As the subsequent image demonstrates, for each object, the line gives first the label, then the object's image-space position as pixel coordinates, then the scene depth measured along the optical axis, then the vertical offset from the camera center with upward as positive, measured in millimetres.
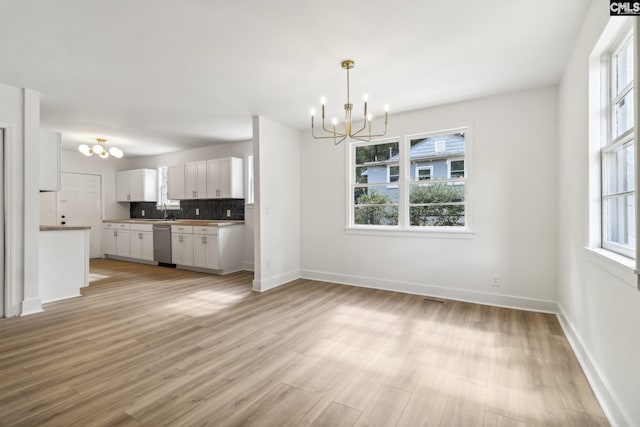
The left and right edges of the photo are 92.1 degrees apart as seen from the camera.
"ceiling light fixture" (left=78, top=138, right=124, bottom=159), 5277 +1091
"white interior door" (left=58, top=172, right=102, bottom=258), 7008 +241
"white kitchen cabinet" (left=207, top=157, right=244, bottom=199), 6047 +704
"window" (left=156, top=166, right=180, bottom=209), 7574 +640
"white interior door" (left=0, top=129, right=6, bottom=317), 3334 -63
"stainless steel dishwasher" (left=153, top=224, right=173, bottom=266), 6309 -618
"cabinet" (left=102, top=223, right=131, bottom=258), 7020 -599
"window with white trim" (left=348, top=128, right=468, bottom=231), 4078 +441
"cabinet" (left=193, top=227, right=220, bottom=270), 5648 -638
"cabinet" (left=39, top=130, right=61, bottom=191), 3824 +672
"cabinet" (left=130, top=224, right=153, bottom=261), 6629 -606
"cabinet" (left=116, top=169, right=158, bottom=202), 7457 +703
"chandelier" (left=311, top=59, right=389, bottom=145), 2863 +1013
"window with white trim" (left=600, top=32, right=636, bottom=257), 1800 +393
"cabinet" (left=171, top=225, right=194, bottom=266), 6000 -616
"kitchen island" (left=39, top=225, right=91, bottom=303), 3896 -622
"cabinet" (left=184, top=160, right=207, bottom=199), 6411 +721
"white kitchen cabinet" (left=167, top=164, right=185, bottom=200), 6746 +699
